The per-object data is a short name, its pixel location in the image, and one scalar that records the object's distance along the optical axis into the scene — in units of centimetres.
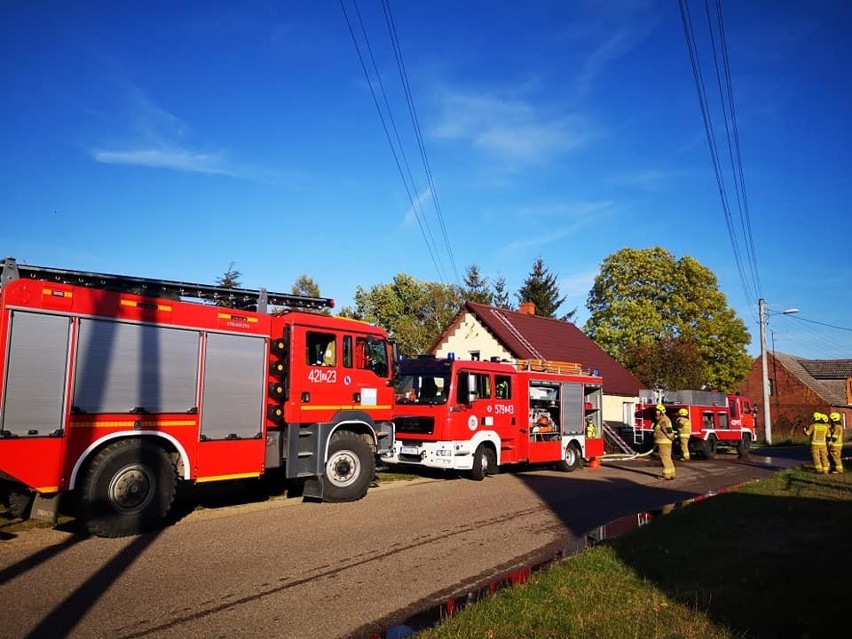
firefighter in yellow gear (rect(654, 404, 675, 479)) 1641
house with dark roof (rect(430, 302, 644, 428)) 3067
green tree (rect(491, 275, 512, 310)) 5484
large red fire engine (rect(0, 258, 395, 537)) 788
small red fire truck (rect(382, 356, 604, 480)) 1463
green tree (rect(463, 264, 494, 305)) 5506
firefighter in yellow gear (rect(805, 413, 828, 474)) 1772
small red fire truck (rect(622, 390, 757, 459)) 2470
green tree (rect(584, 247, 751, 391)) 4575
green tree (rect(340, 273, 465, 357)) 5447
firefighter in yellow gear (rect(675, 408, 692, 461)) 2036
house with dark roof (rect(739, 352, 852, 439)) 5238
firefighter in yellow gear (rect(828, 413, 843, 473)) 1757
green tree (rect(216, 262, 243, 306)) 1998
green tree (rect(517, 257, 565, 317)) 5138
